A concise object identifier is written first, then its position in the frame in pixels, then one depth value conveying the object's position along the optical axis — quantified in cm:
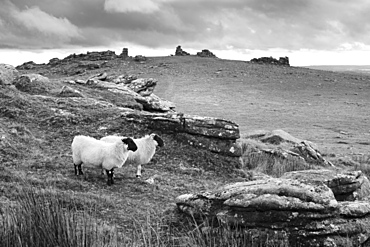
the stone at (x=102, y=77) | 2997
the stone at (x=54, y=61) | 8045
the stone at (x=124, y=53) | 8201
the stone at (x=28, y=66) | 8044
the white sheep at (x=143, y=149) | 1258
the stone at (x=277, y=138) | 2020
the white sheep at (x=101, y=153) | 1113
